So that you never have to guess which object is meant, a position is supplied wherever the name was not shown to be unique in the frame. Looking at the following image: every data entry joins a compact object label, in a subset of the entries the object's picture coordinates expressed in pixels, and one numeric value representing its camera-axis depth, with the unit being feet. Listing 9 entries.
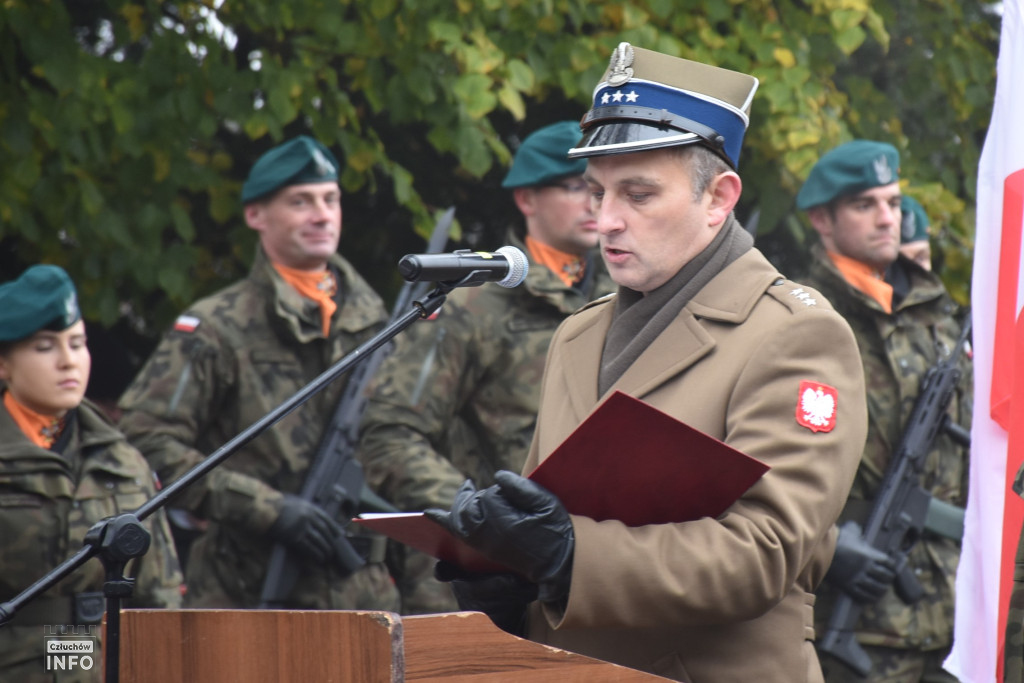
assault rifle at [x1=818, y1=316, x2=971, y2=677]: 36.19
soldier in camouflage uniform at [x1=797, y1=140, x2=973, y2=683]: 35.76
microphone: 17.01
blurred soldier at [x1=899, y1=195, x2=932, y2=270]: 43.55
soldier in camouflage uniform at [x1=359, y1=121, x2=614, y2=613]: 34.60
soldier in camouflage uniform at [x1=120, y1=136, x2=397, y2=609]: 34.68
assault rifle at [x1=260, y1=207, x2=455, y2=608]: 34.81
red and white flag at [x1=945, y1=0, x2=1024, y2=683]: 24.45
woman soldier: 28.78
